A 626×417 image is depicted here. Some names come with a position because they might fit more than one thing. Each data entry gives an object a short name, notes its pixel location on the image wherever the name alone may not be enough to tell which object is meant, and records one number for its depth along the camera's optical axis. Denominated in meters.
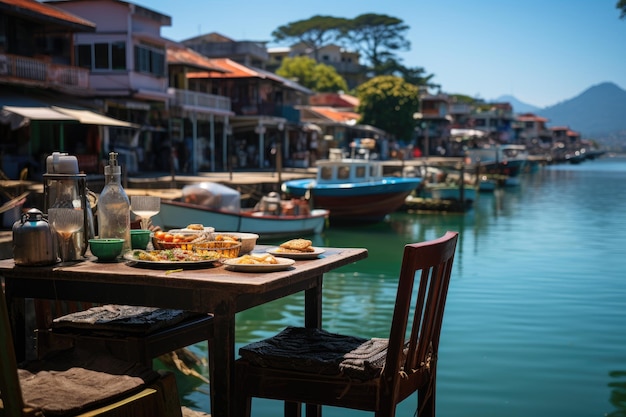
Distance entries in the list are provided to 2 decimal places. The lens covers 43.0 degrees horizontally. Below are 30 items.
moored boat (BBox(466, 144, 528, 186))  51.88
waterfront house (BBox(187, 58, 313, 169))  37.69
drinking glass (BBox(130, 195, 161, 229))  4.16
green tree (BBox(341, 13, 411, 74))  88.94
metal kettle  3.32
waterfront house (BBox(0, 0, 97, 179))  19.33
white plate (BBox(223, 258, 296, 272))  3.26
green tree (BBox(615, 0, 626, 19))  19.77
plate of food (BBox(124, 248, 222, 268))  3.33
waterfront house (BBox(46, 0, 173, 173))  26.73
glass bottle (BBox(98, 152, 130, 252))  3.69
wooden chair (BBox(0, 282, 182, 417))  2.57
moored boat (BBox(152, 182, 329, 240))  17.84
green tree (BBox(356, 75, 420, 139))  57.50
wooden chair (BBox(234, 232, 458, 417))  3.12
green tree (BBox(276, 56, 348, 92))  67.75
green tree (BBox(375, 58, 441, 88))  84.44
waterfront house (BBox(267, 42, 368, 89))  91.00
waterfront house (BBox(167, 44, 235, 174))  31.41
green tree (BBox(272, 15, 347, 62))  95.38
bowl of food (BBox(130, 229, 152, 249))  3.85
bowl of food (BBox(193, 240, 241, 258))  3.67
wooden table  3.06
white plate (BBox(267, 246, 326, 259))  3.66
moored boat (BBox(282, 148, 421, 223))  24.55
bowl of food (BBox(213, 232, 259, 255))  3.91
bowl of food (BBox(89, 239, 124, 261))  3.50
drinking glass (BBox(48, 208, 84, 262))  3.49
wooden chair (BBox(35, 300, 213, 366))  3.46
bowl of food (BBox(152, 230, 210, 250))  3.84
